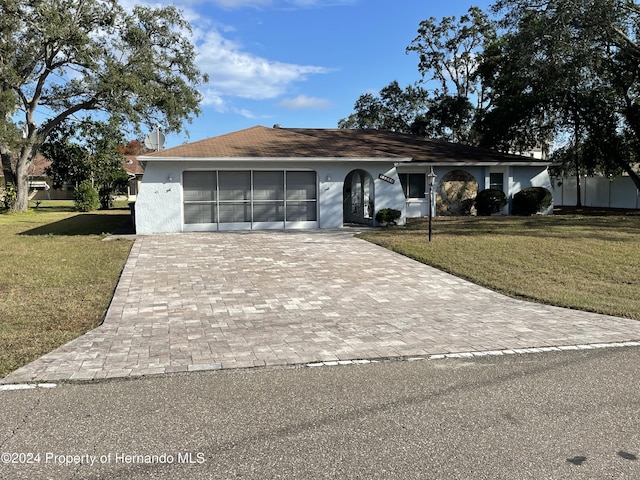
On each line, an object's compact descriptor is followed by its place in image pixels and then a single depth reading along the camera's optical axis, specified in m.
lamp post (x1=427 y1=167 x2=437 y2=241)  14.39
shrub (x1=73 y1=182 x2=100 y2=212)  31.23
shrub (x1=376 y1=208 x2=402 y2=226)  18.62
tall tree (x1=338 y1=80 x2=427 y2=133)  43.03
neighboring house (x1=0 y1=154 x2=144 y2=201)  53.47
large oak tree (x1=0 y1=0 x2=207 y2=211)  26.53
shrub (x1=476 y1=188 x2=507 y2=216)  22.03
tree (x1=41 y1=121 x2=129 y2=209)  34.09
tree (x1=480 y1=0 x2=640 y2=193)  20.92
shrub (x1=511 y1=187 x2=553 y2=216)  22.39
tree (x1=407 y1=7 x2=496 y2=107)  38.16
